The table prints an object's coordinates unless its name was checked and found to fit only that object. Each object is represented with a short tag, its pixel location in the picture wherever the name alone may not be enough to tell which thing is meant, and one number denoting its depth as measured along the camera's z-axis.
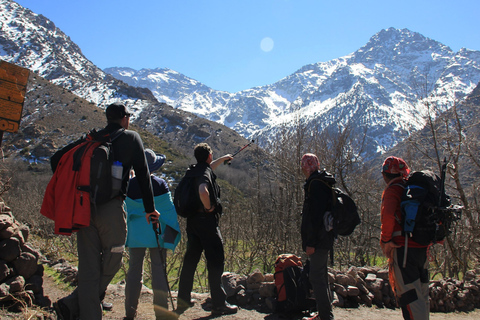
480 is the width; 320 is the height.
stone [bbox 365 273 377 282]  5.96
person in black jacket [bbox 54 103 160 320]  3.10
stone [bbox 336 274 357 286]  5.48
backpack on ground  4.51
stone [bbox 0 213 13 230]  4.13
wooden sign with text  3.61
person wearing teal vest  4.10
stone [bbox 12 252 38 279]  4.17
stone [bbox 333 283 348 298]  5.36
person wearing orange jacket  3.55
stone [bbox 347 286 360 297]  5.43
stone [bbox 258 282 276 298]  4.99
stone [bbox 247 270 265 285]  5.23
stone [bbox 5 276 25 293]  3.90
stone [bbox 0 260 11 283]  3.91
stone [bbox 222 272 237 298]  5.11
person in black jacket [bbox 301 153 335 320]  3.90
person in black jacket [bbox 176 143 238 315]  4.20
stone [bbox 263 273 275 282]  5.29
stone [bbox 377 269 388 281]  6.10
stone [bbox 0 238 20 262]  4.05
